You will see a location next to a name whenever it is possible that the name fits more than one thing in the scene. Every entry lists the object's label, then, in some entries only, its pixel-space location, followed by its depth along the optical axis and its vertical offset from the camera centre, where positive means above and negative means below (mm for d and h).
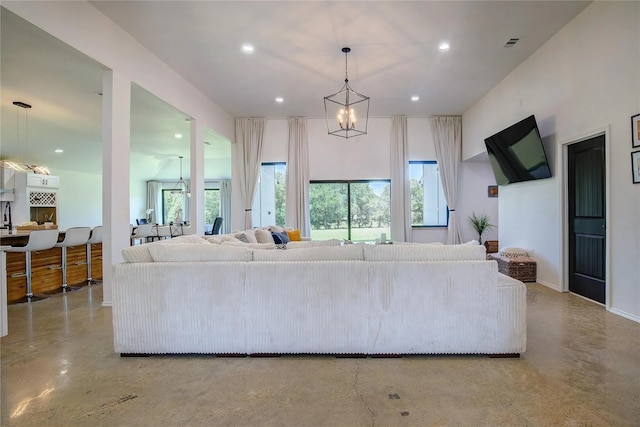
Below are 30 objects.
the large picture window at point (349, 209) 7703 +101
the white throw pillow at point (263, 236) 4795 -338
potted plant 7273 -241
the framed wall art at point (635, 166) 3098 +448
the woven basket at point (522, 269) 4809 -857
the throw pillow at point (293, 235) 5788 -390
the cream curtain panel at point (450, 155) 7426 +1351
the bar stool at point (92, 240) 4895 -392
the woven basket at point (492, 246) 7258 -766
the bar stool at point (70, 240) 4438 -358
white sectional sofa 2336 -687
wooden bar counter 4016 -743
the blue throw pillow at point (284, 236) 5025 -368
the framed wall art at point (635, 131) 3088 +787
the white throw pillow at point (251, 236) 4439 -313
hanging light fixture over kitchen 5765 +1796
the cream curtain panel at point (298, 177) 7453 +857
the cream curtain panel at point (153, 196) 12023 +695
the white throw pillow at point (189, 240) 2896 -240
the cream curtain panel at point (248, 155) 7578 +1427
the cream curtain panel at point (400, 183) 7398 +699
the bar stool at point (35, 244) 3855 -361
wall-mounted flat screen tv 4469 +916
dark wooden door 3666 -80
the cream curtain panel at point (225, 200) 11664 +516
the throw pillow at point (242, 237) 4236 -309
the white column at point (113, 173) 3746 +497
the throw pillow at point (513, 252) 5066 -641
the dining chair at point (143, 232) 5961 -327
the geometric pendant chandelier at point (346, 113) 4770 +2264
